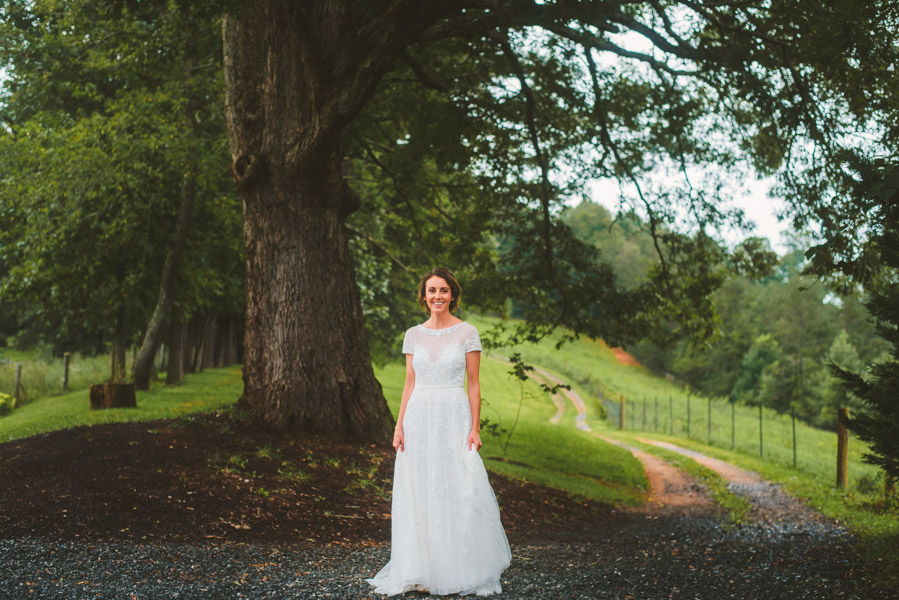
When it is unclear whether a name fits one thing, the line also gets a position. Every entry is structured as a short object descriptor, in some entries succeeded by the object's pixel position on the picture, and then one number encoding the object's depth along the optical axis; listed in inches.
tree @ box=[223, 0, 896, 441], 370.3
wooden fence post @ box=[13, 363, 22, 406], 825.7
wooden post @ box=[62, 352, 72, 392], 916.0
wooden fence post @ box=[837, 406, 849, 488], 535.2
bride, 209.0
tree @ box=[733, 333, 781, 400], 3019.2
